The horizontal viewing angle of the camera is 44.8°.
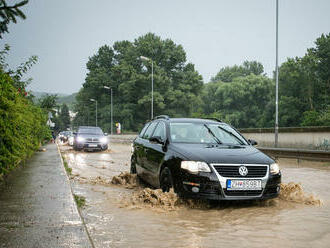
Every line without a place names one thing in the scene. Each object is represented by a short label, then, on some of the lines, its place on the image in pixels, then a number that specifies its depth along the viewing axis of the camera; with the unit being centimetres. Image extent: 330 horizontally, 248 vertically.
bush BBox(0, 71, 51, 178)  766
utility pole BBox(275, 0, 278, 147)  2402
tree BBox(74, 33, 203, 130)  6950
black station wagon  607
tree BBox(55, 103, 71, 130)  19238
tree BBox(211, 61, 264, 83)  11331
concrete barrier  2273
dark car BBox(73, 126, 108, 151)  2377
